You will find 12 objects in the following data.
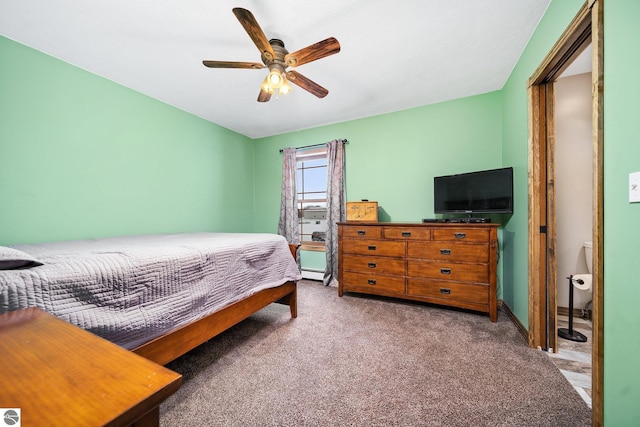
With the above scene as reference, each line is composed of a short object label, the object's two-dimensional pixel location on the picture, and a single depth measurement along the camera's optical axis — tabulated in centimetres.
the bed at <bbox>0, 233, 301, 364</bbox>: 97
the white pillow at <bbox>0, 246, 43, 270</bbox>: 93
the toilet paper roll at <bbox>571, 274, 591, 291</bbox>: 199
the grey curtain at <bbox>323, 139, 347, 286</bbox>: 366
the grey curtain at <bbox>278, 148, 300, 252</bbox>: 400
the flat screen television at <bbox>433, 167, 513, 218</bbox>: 234
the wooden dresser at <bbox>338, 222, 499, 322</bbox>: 238
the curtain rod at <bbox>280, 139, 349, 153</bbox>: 367
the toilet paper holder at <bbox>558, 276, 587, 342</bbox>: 198
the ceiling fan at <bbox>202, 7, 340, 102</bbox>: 159
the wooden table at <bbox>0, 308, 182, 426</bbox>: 37
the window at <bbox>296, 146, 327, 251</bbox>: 410
